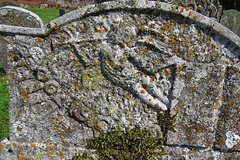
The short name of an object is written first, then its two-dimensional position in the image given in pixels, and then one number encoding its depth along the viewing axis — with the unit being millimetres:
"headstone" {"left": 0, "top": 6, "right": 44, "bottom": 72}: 3053
